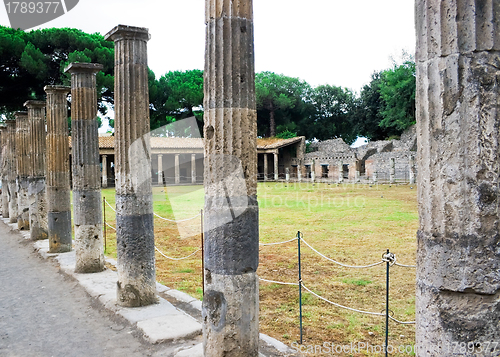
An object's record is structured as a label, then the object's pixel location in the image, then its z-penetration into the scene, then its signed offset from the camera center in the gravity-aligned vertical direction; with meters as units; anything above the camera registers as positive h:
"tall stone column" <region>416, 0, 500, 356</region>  1.74 -0.03
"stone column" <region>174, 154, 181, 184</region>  31.73 +0.11
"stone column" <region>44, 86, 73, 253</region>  8.00 +0.06
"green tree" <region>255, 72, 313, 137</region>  39.31 +6.76
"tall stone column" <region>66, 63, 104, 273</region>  6.71 +0.13
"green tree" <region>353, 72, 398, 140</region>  36.34 +5.11
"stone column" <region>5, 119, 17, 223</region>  13.16 +0.18
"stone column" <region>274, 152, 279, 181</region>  34.56 +0.52
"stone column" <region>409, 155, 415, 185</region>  24.88 -0.12
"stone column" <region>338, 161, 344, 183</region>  29.72 -0.26
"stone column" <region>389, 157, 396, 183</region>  25.70 -0.22
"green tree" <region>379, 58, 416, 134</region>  31.39 +5.77
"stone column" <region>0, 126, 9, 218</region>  14.44 -0.06
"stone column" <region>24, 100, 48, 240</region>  9.91 -0.01
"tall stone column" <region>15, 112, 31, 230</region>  11.12 +0.26
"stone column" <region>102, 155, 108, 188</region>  28.08 +0.03
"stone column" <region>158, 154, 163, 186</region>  29.88 +0.32
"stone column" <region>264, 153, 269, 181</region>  35.01 +0.37
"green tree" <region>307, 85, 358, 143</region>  41.28 +5.86
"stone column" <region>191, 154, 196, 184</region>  31.61 +0.12
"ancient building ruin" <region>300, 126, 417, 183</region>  27.69 +0.57
